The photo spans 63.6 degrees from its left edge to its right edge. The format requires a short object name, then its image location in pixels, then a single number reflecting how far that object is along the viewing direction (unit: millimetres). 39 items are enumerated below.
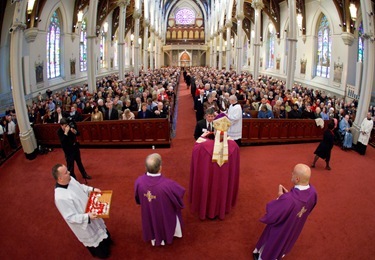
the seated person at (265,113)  10016
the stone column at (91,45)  14109
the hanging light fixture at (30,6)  15188
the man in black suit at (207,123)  5534
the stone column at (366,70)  8930
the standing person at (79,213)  3463
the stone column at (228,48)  28664
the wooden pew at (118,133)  9156
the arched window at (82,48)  24370
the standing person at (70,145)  6289
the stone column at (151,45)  35694
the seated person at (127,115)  9383
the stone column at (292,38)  14054
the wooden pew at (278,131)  9492
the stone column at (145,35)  29719
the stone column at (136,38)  22484
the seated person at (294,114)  10039
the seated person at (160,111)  9450
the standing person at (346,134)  9141
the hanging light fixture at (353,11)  16266
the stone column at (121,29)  18453
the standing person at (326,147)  7207
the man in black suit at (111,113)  9680
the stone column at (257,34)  20172
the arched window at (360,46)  17375
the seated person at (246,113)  9953
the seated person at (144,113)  9469
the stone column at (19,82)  8008
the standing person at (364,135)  8828
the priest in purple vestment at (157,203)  3846
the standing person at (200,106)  11128
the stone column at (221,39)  34359
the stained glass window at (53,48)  19438
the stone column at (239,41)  23156
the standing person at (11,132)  9299
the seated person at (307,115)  10219
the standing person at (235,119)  7814
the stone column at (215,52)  42762
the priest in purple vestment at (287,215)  3393
